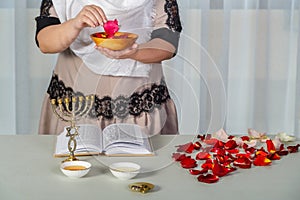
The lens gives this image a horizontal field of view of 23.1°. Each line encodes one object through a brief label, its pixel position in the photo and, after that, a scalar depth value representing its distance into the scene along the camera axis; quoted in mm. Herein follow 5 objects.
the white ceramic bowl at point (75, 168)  2005
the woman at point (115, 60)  2270
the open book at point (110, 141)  2199
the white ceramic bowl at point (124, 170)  2014
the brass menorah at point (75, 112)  2151
